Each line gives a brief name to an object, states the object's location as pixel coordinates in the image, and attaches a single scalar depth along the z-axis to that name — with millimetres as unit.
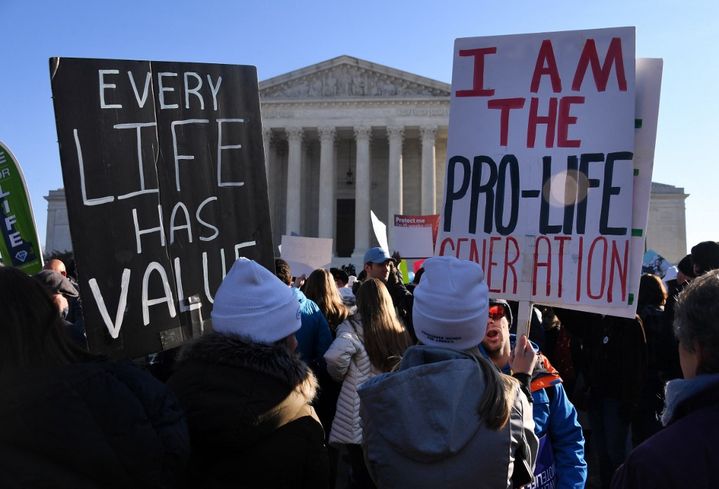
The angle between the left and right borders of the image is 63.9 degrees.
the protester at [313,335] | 4668
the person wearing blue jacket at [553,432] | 2627
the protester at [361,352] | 4047
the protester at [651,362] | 5148
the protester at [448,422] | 1818
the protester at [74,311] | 5391
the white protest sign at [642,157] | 3156
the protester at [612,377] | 4945
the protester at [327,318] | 4746
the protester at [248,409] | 1948
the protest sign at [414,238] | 13602
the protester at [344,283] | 7047
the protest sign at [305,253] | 12094
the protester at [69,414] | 1558
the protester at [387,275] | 5984
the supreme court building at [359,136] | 37312
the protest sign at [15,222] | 5406
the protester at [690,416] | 1472
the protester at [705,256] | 4500
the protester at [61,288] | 4255
